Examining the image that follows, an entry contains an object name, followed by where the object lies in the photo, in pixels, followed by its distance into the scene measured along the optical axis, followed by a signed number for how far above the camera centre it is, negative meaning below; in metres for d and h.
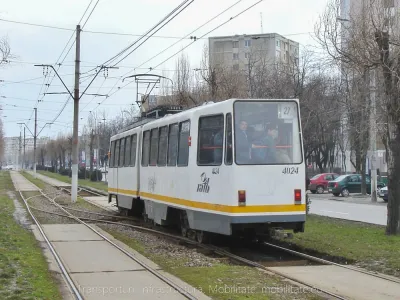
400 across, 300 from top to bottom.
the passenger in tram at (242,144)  11.62 +0.51
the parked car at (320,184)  45.22 -1.15
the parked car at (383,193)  32.12 -1.35
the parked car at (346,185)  40.09 -1.09
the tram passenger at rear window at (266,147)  11.75 +0.45
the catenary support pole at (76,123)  29.20 +2.38
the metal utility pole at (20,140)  115.69 +5.78
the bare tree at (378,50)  12.54 +2.62
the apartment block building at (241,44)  89.60 +20.59
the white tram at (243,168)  11.52 +0.02
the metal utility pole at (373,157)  26.04 +0.64
